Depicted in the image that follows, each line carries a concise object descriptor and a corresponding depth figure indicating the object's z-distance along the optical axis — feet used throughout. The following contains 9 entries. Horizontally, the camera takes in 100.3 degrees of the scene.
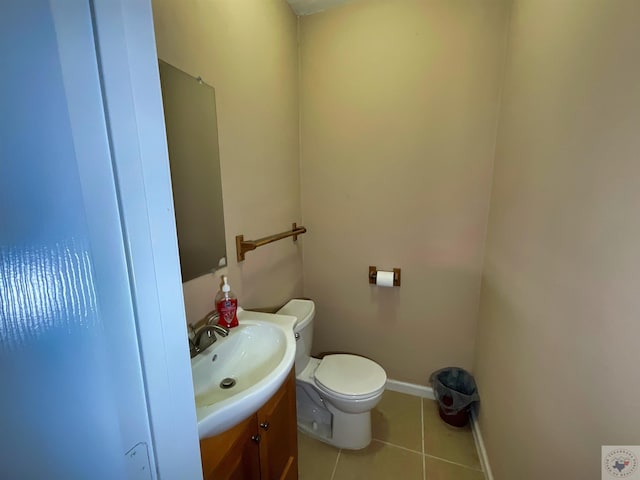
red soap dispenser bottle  3.55
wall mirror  3.14
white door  0.92
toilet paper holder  6.12
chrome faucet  3.18
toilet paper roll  6.02
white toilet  4.82
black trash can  5.56
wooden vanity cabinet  2.50
